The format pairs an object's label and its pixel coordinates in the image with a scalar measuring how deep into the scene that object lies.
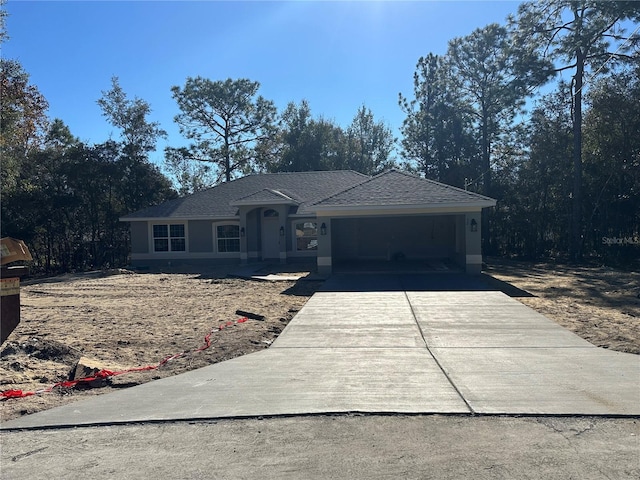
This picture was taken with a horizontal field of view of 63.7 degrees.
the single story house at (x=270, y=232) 24.73
